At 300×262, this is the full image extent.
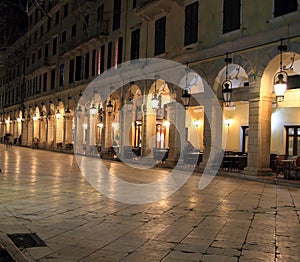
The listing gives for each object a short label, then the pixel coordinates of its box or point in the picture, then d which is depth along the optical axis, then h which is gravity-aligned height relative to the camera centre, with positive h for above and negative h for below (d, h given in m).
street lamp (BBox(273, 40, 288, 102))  12.65 +1.97
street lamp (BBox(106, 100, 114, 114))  24.69 +2.21
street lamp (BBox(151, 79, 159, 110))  18.91 +2.00
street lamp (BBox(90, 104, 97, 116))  25.81 +2.13
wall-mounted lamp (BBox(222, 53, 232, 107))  14.76 +2.19
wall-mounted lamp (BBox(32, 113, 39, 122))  39.96 +2.33
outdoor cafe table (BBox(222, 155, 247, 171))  16.66 -0.65
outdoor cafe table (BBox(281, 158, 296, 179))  13.74 -0.66
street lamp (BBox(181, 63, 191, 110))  17.03 +2.08
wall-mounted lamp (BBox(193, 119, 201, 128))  24.73 +1.39
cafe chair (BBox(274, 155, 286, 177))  14.16 -0.61
